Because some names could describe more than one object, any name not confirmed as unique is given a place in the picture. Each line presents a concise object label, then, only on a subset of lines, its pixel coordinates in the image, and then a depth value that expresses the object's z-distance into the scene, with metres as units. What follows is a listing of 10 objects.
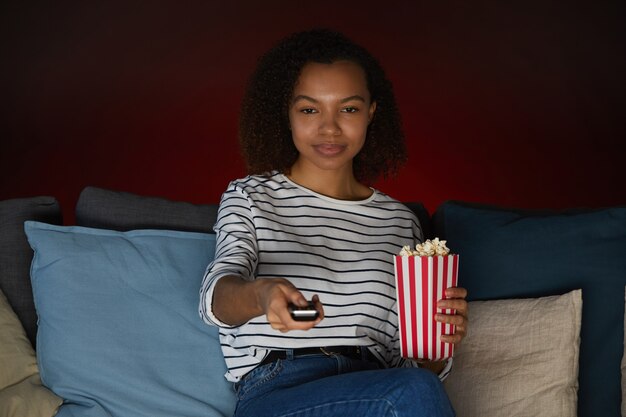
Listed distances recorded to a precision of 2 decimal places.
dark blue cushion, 2.25
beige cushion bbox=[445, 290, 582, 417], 2.13
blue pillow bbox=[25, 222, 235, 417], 2.03
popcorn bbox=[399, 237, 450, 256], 1.65
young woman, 1.56
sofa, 2.04
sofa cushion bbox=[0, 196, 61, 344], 2.18
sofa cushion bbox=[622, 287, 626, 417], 2.15
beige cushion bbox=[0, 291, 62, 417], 1.94
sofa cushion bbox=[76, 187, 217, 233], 2.30
